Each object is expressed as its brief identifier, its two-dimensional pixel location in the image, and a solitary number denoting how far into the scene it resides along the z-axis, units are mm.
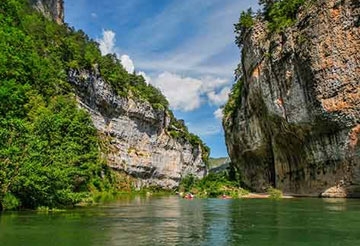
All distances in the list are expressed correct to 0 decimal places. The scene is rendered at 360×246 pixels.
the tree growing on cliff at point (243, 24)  63500
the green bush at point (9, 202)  25031
